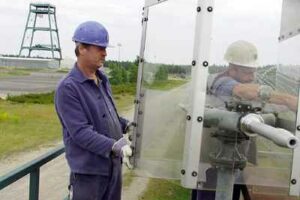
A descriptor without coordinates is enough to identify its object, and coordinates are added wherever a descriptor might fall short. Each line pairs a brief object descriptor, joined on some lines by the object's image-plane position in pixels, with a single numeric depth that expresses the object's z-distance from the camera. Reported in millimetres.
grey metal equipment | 1586
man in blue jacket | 2377
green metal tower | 69909
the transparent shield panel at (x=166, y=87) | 1816
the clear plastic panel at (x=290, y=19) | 1936
